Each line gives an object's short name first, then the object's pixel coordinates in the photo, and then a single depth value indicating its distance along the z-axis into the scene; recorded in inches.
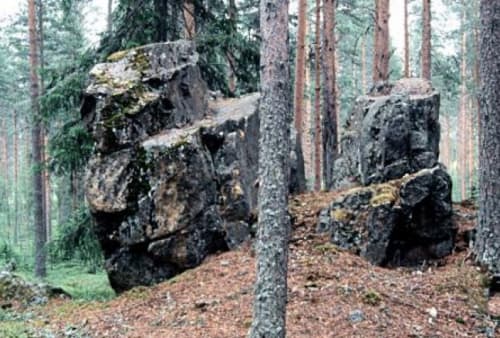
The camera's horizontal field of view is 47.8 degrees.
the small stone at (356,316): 241.4
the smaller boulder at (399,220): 319.0
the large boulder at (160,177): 329.4
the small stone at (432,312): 251.2
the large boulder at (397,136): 363.3
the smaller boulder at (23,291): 351.4
